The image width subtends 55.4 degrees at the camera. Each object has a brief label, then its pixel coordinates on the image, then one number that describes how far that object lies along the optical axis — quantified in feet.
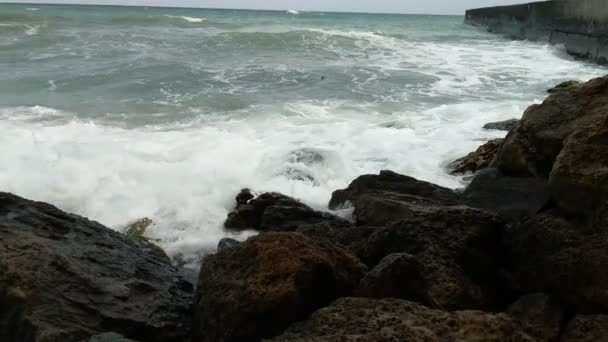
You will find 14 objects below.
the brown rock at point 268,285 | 8.96
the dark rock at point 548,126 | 13.66
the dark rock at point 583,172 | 10.29
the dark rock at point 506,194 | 13.50
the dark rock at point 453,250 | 9.82
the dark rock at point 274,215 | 16.33
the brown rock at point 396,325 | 7.41
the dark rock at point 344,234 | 12.41
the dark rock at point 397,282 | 9.41
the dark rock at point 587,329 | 8.25
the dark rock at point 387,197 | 14.46
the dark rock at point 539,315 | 8.92
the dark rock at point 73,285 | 9.72
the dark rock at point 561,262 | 9.35
